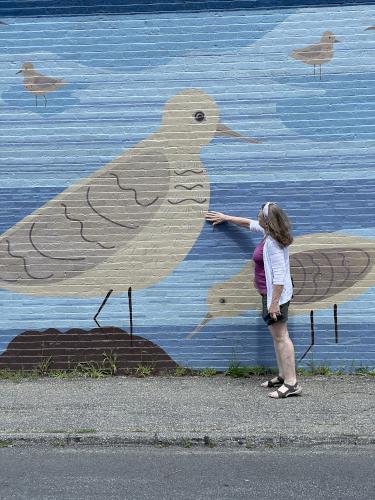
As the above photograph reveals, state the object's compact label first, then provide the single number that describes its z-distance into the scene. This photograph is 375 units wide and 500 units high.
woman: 6.86
